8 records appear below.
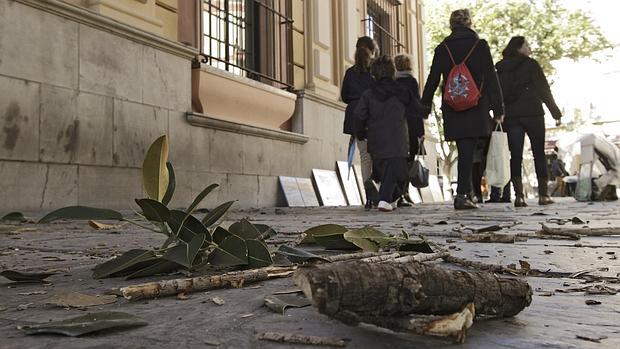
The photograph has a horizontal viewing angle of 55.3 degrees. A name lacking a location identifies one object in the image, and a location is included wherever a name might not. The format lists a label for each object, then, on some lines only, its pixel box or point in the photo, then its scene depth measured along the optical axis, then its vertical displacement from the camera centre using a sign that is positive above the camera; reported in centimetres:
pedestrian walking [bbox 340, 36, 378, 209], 705 +138
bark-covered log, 77 -13
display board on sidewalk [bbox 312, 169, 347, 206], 1003 +23
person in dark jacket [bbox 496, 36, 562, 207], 706 +110
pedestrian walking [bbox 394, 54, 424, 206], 673 +103
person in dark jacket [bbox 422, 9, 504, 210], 591 +110
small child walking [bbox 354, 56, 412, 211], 616 +81
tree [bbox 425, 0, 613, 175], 2203 +641
